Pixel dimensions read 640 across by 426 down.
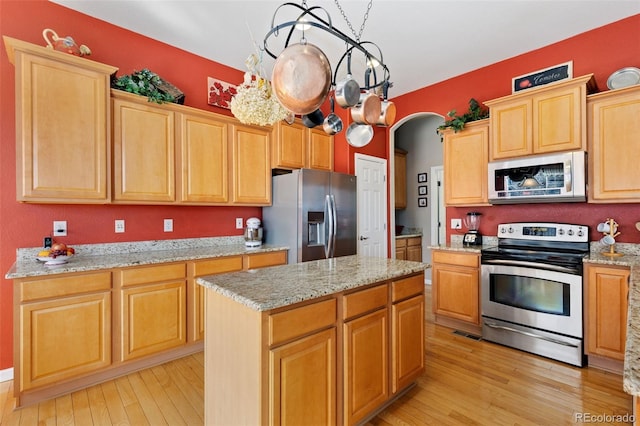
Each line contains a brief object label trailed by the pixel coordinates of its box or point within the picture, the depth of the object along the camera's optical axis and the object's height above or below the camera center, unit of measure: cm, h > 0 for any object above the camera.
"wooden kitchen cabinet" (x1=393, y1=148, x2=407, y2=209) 559 +66
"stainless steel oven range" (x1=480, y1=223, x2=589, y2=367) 254 -72
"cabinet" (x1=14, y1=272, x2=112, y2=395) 200 -81
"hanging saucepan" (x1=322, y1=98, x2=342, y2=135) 220 +65
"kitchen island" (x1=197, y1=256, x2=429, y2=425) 136 -68
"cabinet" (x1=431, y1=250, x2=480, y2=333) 314 -84
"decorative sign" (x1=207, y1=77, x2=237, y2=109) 347 +143
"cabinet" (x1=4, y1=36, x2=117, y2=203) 213 +67
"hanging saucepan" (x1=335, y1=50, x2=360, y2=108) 171 +69
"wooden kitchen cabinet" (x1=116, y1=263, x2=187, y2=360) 240 -80
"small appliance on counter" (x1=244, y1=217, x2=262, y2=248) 337 -23
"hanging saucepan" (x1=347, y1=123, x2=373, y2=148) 227 +60
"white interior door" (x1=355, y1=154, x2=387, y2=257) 437 +12
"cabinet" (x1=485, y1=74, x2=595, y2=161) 267 +89
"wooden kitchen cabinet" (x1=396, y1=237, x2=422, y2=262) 517 -63
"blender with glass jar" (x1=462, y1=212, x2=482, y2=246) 353 -22
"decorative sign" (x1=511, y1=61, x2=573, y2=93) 308 +144
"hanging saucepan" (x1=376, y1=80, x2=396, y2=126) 203 +68
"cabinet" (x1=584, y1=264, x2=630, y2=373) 233 -79
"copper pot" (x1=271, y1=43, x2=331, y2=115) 153 +70
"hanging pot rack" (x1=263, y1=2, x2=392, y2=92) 149 +94
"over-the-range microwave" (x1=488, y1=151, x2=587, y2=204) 267 +32
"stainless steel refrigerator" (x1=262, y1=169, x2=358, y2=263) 338 -2
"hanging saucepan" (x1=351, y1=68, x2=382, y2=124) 193 +68
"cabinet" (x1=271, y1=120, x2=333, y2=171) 364 +84
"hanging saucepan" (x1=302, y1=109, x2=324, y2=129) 202 +64
